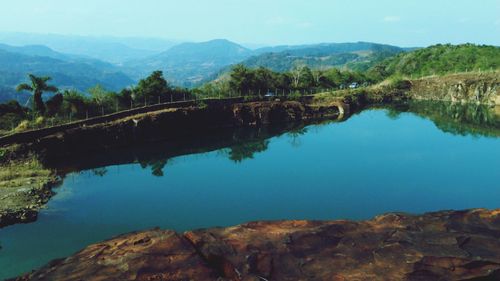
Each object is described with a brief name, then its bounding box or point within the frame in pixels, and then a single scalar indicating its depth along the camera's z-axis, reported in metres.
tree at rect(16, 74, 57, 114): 54.25
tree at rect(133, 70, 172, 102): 66.25
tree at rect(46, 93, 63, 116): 56.02
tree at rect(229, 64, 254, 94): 82.38
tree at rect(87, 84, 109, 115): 60.88
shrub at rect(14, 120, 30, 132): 49.59
